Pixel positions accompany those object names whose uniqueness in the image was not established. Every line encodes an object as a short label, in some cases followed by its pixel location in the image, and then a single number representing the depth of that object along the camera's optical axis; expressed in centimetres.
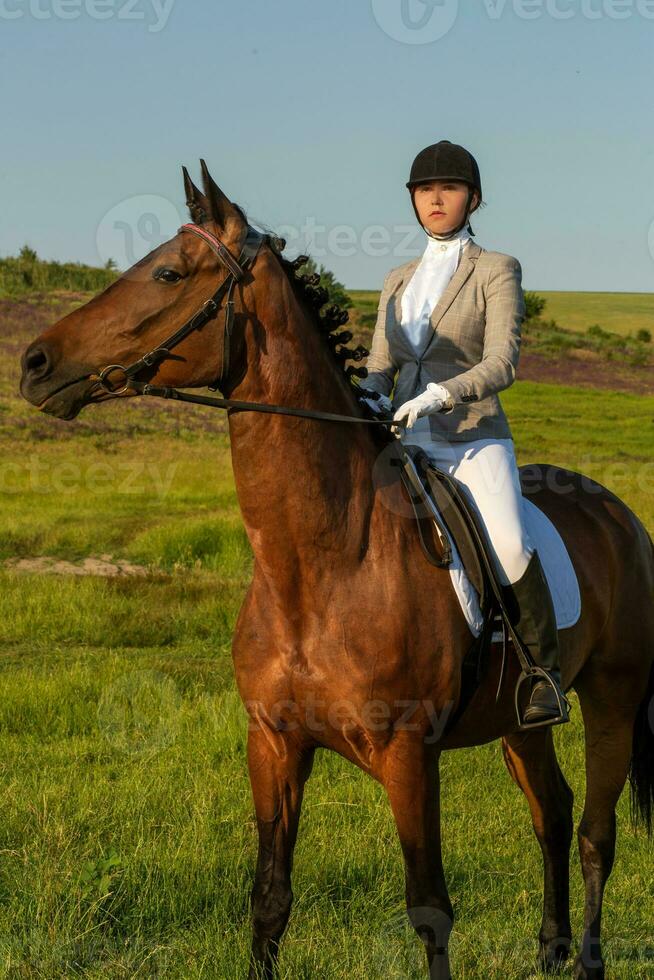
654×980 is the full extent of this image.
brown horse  756
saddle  853
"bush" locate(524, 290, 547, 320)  10438
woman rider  895
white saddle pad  984
